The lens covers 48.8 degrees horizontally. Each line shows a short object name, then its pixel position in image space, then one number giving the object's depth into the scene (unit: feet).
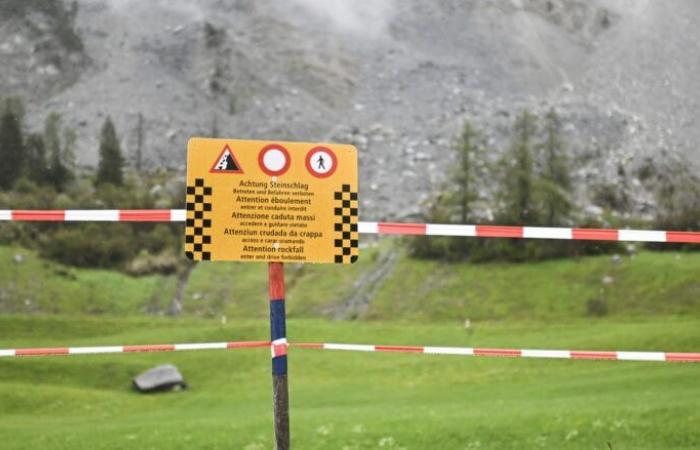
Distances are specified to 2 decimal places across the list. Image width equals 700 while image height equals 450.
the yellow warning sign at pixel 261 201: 27.84
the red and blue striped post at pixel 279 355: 28.68
